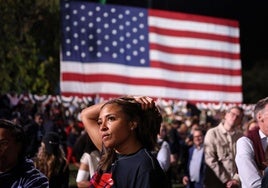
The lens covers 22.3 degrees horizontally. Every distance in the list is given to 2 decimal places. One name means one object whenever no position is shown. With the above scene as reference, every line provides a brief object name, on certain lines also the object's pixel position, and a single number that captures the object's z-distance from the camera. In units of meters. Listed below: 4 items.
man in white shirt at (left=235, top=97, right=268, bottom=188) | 4.45
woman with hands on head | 2.91
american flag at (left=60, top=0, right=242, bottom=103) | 12.57
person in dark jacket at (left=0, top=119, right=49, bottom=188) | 3.41
